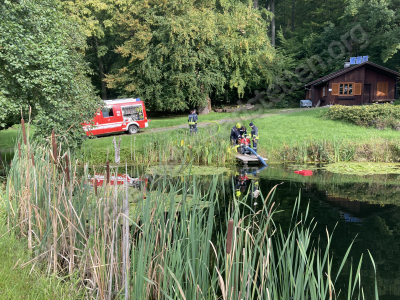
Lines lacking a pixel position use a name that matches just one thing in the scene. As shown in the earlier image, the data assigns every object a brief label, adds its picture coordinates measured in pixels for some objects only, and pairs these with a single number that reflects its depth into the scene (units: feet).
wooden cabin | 85.81
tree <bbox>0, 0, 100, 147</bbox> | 24.17
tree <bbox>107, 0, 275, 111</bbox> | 76.74
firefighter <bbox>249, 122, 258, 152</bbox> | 41.70
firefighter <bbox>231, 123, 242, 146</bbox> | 44.06
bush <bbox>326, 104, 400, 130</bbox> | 57.47
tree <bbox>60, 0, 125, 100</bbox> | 82.37
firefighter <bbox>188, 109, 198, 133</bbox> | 49.87
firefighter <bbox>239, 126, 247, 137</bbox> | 44.04
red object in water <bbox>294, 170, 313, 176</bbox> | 35.84
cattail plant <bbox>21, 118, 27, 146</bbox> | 11.07
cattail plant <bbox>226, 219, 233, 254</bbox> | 4.84
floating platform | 40.35
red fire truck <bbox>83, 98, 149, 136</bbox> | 59.06
